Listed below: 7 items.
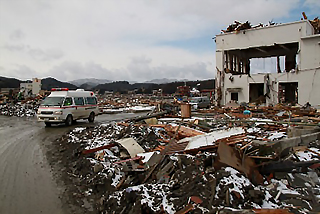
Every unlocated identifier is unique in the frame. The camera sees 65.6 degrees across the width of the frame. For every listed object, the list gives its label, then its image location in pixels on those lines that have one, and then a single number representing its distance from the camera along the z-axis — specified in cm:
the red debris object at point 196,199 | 444
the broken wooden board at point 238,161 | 520
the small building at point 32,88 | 3893
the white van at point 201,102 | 2944
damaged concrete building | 2447
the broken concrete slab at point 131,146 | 764
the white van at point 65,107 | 1467
